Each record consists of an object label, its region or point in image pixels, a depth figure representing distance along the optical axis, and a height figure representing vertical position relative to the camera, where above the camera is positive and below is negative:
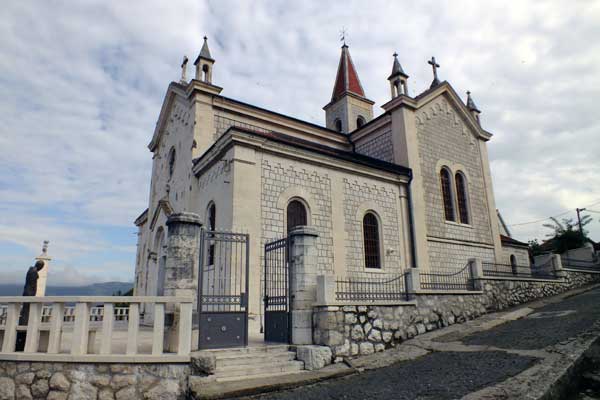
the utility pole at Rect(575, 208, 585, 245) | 28.93 +5.42
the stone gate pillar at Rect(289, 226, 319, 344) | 7.76 +0.26
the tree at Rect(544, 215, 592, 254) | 28.71 +3.57
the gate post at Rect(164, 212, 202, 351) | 6.53 +0.66
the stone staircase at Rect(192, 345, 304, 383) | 5.98 -1.16
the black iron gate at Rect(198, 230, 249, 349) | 6.91 -0.51
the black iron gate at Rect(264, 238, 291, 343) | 8.01 -0.36
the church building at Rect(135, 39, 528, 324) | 11.92 +4.18
